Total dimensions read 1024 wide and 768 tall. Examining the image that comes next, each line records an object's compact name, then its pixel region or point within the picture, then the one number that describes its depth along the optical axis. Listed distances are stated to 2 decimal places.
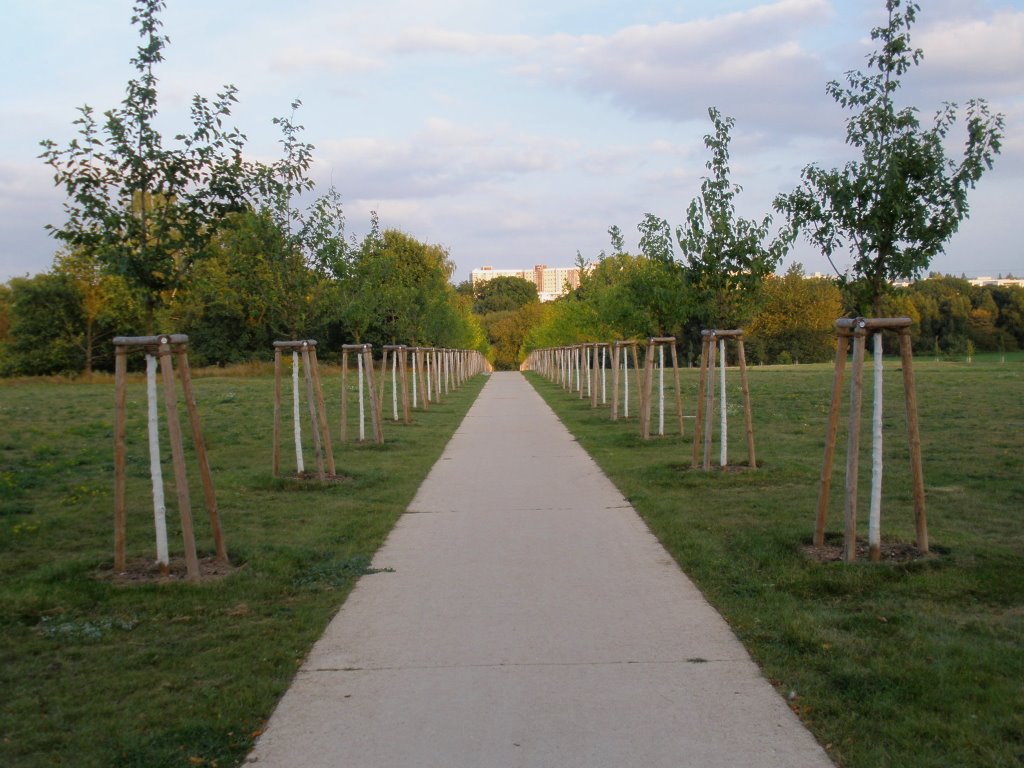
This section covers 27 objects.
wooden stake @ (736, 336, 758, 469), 10.96
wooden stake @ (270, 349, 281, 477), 10.95
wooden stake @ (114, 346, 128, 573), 6.73
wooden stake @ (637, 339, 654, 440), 15.19
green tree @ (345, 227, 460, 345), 15.75
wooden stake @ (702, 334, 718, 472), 11.01
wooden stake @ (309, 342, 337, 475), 10.78
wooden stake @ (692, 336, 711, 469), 11.25
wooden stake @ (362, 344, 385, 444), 15.27
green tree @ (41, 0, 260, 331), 7.95
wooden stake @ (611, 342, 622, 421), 19.72
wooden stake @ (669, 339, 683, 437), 15.35
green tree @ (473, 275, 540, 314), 126.81
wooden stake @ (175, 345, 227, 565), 6.93
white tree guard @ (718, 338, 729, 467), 11.08
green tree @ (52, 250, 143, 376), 45.47
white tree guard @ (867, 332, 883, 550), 6.64
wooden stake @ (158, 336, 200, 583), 6.61
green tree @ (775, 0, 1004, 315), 8.16
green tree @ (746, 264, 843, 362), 77.50
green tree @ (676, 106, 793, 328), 11.52
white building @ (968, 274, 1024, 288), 99.81
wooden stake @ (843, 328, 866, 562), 6.66
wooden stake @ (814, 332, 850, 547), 7.00
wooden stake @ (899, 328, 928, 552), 6.63
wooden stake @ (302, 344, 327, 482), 10.59
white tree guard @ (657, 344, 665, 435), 15.36
